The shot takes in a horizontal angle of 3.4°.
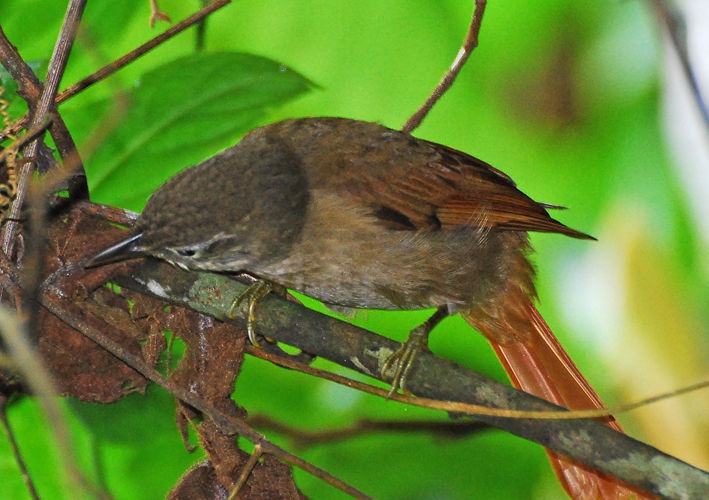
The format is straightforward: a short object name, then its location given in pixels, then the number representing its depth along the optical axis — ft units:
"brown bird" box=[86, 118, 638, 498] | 9.77
